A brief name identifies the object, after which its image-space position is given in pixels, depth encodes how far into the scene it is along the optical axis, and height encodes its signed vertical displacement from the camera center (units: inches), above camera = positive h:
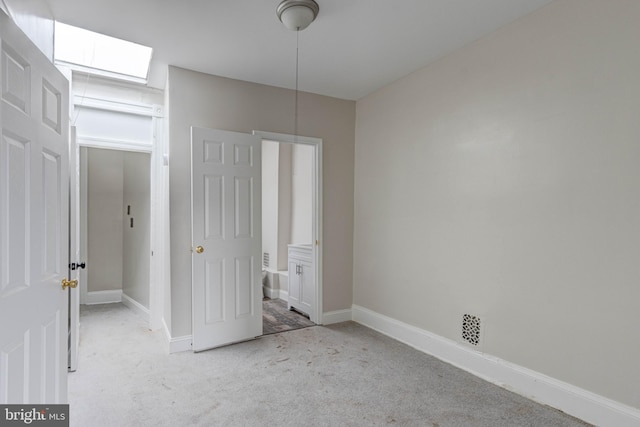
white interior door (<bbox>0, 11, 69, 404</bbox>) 48.4 -1.7
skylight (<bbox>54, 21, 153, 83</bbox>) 119.6 +60.3
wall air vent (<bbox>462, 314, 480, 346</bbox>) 108.4 -37.4
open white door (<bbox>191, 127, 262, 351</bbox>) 124.9 -8.5
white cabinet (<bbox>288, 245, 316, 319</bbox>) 162.9 -33.1
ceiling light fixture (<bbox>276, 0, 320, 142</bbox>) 87.4 +53.6
